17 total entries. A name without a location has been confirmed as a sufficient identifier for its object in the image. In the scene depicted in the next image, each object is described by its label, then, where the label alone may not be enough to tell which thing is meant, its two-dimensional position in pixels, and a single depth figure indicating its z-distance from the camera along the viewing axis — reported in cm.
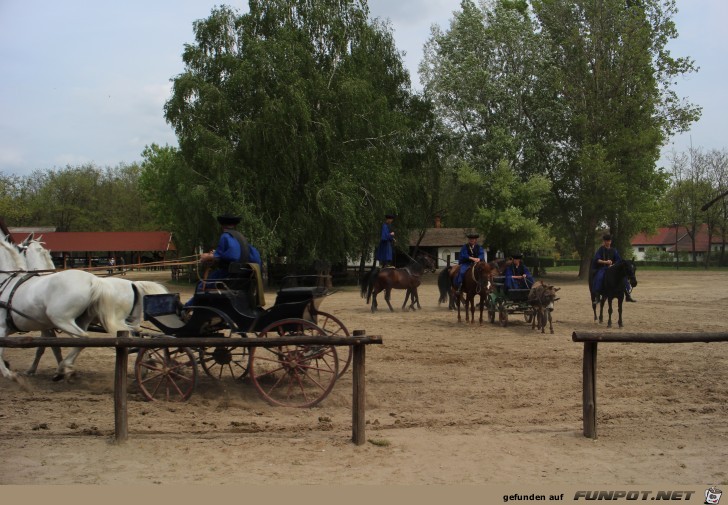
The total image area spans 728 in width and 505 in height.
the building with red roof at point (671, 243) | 7456
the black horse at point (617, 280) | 1330
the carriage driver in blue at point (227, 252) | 744
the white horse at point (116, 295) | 808
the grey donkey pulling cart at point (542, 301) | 1252
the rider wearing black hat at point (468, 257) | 1483
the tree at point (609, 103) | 3472
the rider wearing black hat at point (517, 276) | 1347
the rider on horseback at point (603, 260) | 1412
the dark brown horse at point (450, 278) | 1393
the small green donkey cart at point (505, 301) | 1327
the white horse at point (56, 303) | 789
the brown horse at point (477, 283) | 1352
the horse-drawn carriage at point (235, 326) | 728
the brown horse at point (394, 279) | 1736
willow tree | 2595
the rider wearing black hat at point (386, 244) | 1719
